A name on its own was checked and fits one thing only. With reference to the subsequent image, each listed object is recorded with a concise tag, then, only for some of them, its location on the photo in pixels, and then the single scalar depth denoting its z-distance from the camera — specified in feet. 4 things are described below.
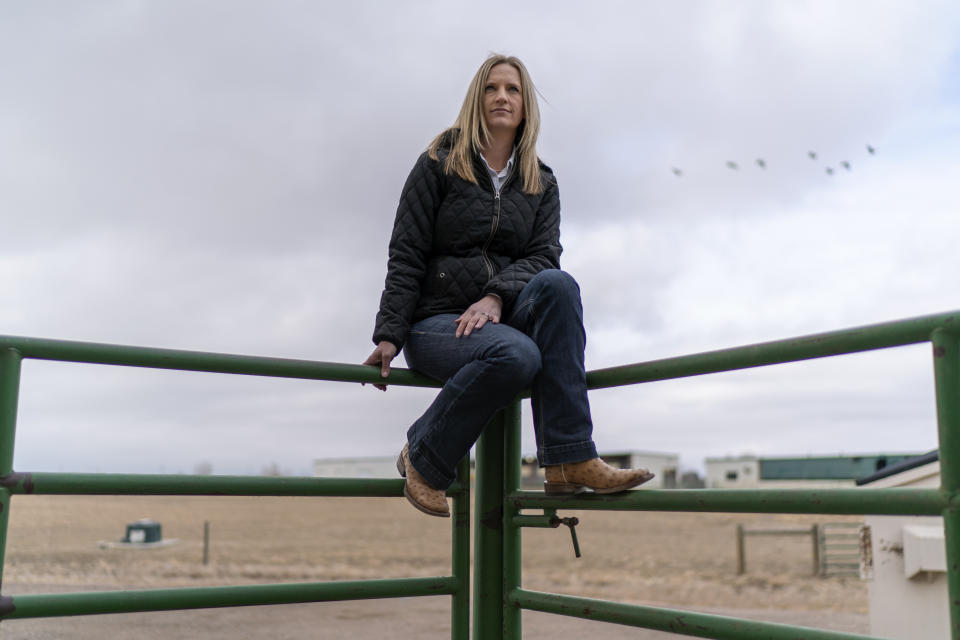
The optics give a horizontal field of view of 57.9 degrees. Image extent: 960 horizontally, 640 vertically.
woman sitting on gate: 7.06
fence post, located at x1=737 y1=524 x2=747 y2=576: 55.06
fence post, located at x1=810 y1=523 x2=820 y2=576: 53.94
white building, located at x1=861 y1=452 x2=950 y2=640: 16.98
